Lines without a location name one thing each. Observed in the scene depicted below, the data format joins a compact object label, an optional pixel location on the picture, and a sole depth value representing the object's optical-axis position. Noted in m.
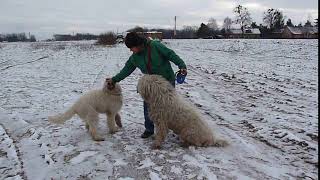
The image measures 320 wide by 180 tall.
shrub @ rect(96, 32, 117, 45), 32.41
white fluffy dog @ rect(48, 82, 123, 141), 4.40
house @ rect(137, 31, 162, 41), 36.68
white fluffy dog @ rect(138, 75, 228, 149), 4.00
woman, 3.98
